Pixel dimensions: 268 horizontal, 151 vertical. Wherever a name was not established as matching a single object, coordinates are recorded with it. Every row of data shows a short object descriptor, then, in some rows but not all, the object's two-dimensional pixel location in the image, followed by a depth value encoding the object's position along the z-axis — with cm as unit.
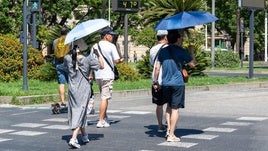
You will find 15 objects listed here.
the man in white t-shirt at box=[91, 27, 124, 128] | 1099
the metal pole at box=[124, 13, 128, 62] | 2495
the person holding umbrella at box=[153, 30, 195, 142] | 927
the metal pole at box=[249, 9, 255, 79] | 2571
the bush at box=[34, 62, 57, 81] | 2273
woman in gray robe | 884
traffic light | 2271
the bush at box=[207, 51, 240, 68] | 4455
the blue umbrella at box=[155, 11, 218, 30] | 923
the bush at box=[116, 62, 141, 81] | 2369
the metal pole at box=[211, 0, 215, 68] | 4140
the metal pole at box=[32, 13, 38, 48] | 2978
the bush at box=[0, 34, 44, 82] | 2259
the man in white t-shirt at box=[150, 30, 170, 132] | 1012
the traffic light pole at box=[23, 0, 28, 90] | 1755
